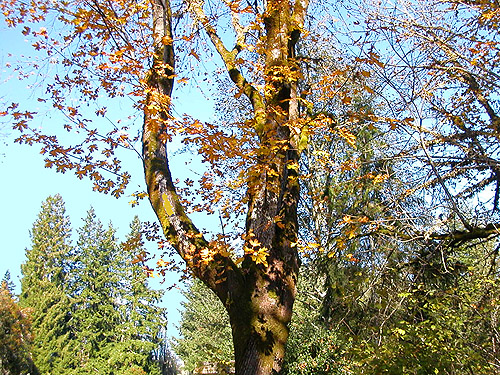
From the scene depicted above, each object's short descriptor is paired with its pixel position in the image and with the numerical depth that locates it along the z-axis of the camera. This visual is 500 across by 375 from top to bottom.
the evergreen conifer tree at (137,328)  26.83
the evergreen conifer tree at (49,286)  27.02
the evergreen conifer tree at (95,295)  28.66
